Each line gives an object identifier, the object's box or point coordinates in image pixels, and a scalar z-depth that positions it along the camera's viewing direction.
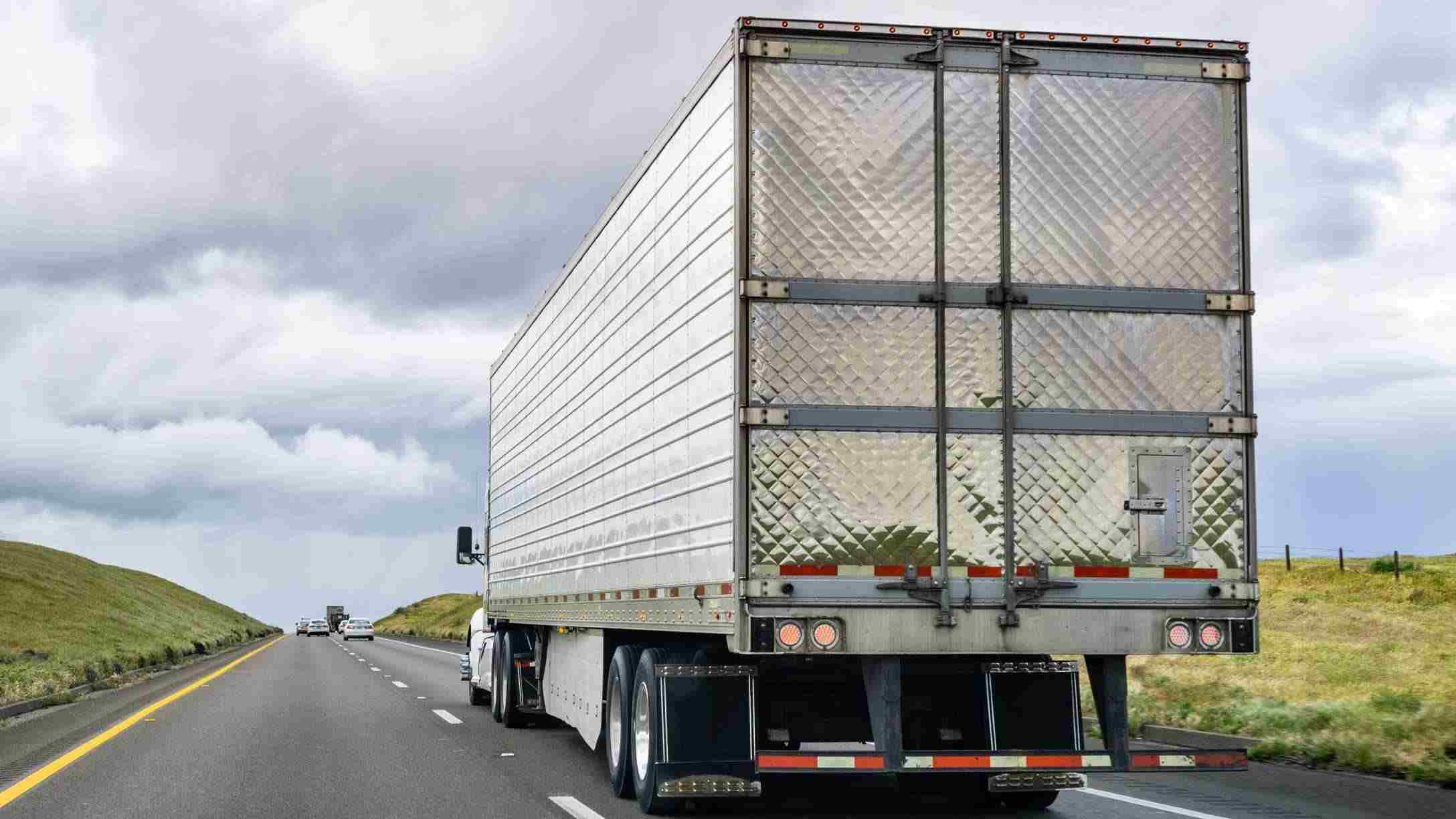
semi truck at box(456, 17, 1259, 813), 8.33
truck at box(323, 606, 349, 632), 117.38
